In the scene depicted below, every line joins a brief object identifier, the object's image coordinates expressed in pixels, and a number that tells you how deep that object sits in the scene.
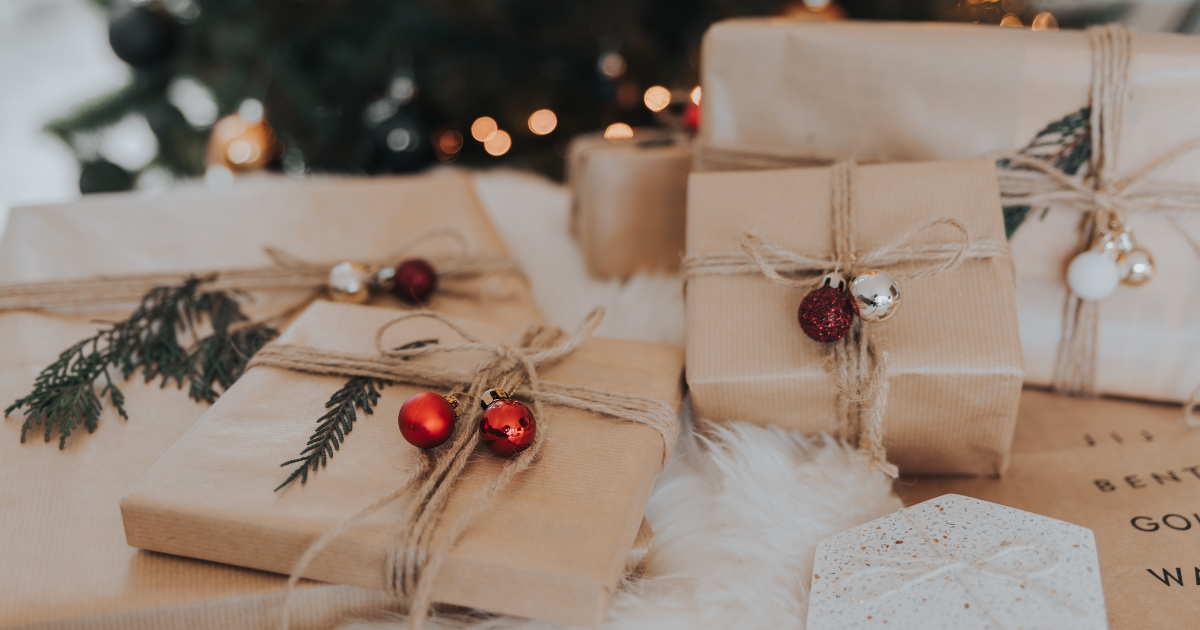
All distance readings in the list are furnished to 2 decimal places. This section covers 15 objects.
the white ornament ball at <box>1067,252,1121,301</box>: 0.76
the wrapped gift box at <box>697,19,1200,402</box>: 0.76
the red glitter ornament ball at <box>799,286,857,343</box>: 0.65
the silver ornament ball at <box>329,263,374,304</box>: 0.90
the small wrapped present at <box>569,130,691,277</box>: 1.04
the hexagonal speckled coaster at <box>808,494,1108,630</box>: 0.52
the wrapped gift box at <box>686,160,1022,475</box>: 0.67
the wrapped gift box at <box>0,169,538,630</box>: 0.56
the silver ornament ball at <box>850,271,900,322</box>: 0.64
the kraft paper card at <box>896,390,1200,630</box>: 0.60
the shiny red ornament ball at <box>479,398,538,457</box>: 0.59
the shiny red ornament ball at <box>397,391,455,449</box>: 0.59
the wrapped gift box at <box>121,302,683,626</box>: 0.53
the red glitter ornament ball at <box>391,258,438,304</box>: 0.89
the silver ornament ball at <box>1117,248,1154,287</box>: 0.77
